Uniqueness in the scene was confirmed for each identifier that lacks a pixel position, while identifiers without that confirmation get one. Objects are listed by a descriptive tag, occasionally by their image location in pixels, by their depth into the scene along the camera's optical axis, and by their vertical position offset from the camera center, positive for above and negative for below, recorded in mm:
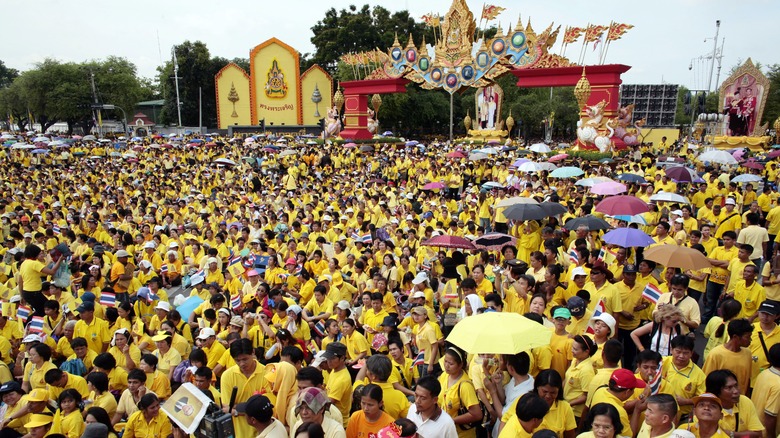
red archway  23953 +1938
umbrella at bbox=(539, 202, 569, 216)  8252 -1292
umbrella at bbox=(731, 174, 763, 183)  11370 -1116
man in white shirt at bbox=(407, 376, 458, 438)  3510 -1893
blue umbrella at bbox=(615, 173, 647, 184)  12117 -1209
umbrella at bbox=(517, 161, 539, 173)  14577 -1181
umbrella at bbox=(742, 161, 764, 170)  14234 -1054
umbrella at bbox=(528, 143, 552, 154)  17688 -812
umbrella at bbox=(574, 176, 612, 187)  10744 -1141
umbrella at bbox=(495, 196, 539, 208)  8669 -1237
